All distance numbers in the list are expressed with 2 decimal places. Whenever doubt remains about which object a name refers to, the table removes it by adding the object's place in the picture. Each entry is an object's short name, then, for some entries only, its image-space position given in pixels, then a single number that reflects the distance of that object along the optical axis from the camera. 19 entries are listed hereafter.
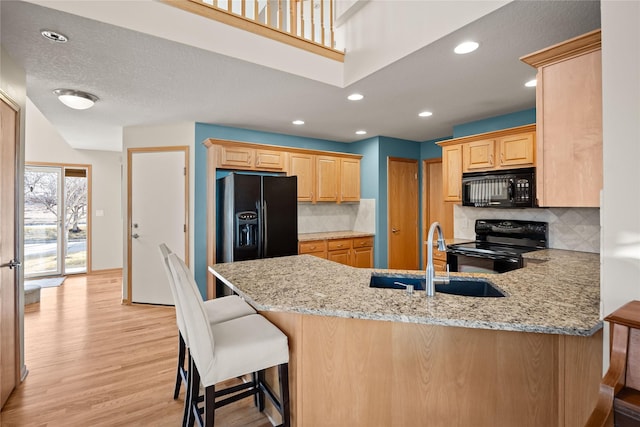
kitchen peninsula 1.24
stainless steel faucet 1.49
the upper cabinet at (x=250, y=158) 3.92
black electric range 3.04
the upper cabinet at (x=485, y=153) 3.21
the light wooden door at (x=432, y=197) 5.27
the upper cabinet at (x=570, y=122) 1.54
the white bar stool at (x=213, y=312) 1.76
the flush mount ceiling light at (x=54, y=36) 2.00
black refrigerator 3.57
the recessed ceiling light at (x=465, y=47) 2.12
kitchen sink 1.80
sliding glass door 5.64
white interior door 4.23
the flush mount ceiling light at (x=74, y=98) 3.02
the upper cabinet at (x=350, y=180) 5.02
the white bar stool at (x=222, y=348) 1.40
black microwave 3.17
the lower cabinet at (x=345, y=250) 4.36
